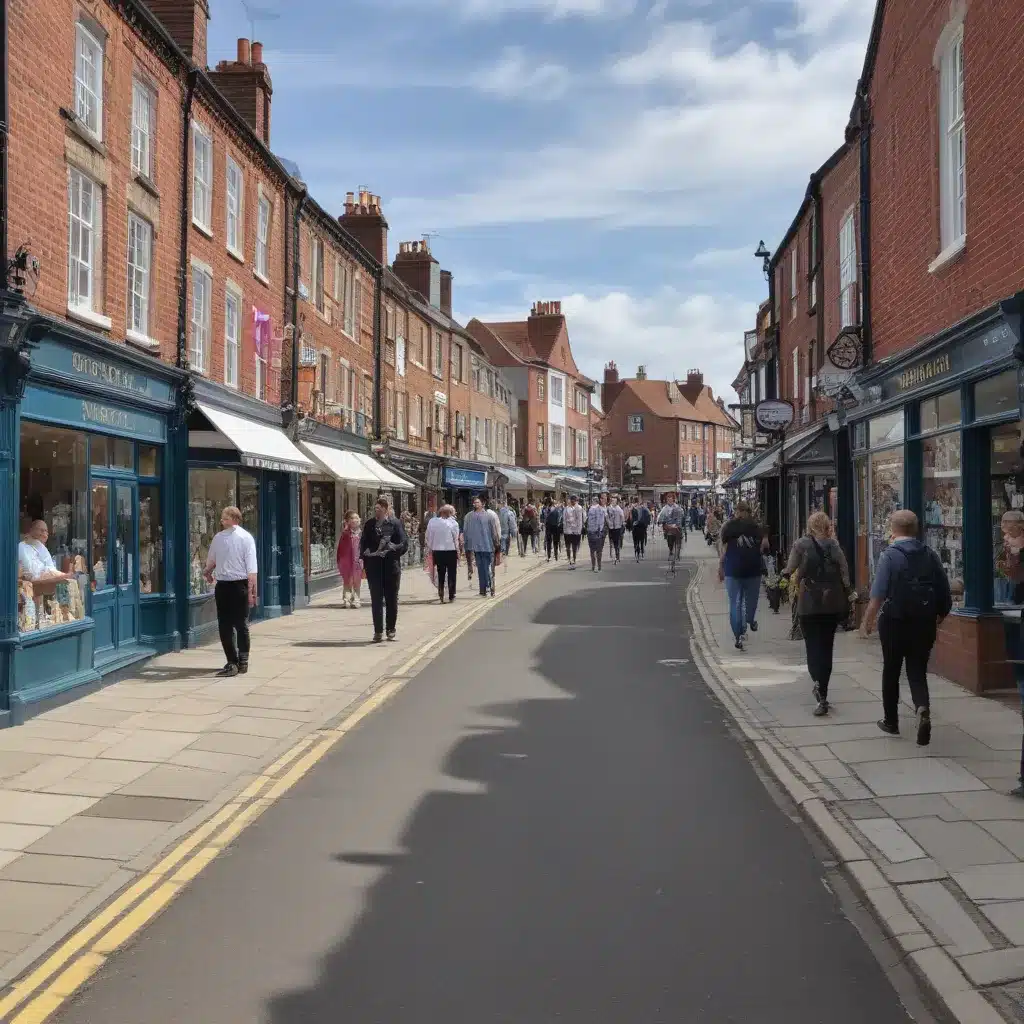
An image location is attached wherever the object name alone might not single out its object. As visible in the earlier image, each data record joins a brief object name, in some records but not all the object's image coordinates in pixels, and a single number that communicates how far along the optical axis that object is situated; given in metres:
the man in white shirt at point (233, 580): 12.01
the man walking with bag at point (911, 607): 8.20
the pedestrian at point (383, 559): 14.54
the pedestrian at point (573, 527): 29.84
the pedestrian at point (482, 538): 21.50
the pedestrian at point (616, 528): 33.94
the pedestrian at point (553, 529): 33.25
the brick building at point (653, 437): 90.38
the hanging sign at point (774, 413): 21.44
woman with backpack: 9.55
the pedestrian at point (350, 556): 19.12
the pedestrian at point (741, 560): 13.51
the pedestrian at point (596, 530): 27.55
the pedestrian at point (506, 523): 32.22
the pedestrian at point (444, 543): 19.58
